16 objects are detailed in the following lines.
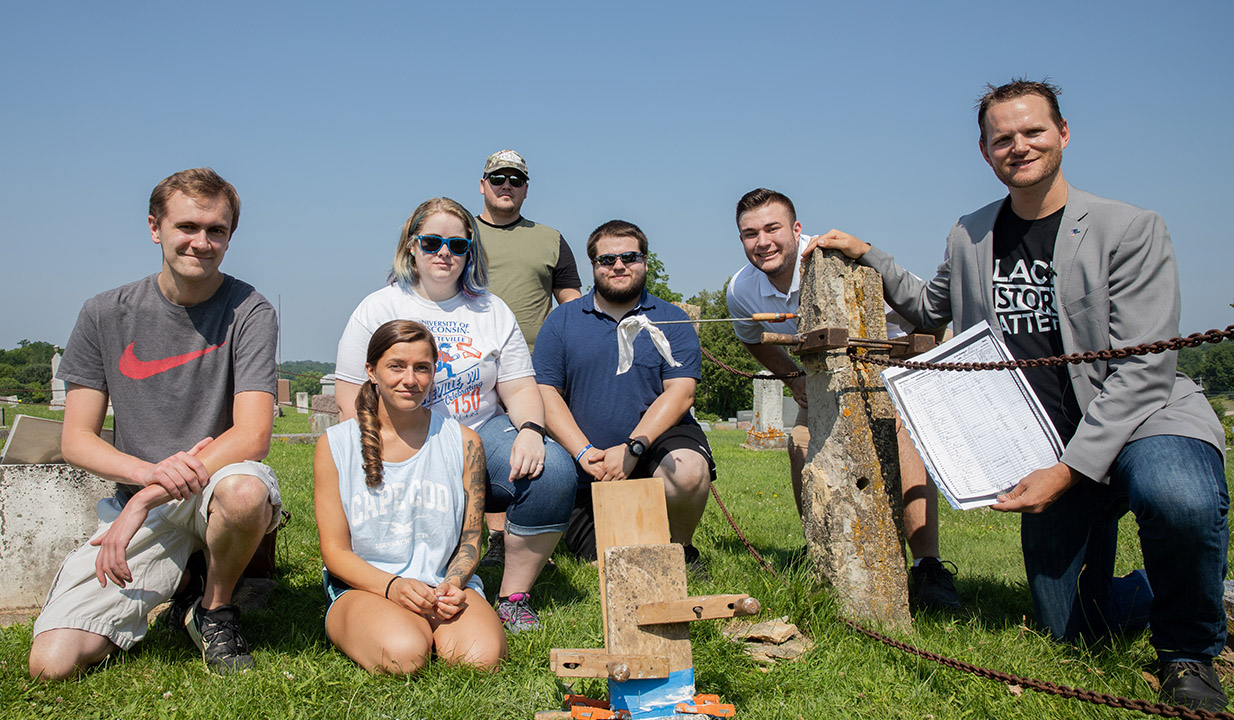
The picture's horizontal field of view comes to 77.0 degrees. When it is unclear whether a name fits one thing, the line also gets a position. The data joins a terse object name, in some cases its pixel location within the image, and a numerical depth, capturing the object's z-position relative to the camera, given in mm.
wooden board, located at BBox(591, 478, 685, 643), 2408
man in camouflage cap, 5363
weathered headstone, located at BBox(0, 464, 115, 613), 3920
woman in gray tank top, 2955
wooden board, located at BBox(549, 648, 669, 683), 2188
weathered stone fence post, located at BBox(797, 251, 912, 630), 3268
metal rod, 3568
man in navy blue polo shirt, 4168
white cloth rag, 3566
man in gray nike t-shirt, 3025
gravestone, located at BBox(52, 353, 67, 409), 25078
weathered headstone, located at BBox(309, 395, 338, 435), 15281
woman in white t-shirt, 3633
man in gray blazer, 2699
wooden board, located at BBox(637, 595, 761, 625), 2189
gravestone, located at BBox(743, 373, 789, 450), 14820
